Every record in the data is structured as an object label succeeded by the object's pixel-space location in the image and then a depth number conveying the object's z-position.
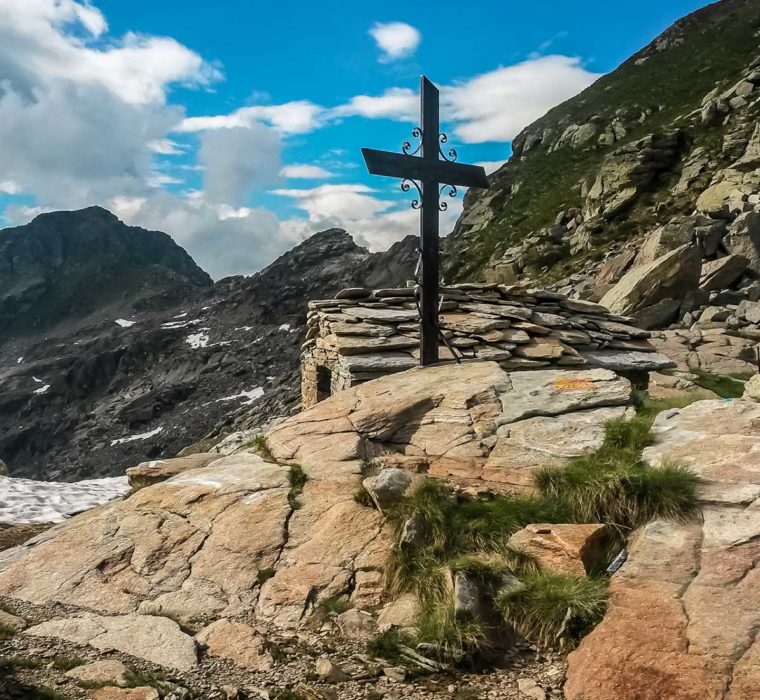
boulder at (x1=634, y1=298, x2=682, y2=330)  21.81
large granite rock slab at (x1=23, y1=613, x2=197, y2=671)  4.84
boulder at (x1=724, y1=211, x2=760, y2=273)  23.70
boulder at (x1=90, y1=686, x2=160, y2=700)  4.12
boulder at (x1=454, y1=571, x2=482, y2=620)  4.83
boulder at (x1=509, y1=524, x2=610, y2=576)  5.11
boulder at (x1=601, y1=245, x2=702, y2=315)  22.12
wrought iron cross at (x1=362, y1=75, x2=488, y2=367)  10.60
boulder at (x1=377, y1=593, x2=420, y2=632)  5.05
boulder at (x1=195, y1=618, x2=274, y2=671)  4.77
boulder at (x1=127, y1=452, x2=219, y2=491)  9.64
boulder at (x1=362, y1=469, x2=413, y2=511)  6.43
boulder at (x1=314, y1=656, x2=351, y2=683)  4.51
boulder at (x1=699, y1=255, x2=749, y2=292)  23.28
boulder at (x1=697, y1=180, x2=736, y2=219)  33.50
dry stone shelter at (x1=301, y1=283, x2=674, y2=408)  10.50
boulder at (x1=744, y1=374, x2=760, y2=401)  8.12
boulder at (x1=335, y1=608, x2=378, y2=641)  5.07
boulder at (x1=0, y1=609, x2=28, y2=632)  5.33
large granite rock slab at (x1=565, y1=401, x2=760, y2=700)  3.90
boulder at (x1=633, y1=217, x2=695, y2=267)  26.12
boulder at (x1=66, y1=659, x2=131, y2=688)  4.33
